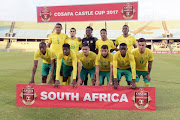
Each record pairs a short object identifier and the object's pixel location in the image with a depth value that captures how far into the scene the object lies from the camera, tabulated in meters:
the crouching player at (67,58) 4.66
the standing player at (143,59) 4.95
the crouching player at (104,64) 4.84
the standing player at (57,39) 6.55
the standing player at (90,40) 6.10
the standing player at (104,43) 5.95
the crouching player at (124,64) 4.53
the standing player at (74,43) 6.37
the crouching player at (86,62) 5.08
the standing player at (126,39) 6.12
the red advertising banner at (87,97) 4.36
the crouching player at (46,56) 5.19
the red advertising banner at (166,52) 36.98
